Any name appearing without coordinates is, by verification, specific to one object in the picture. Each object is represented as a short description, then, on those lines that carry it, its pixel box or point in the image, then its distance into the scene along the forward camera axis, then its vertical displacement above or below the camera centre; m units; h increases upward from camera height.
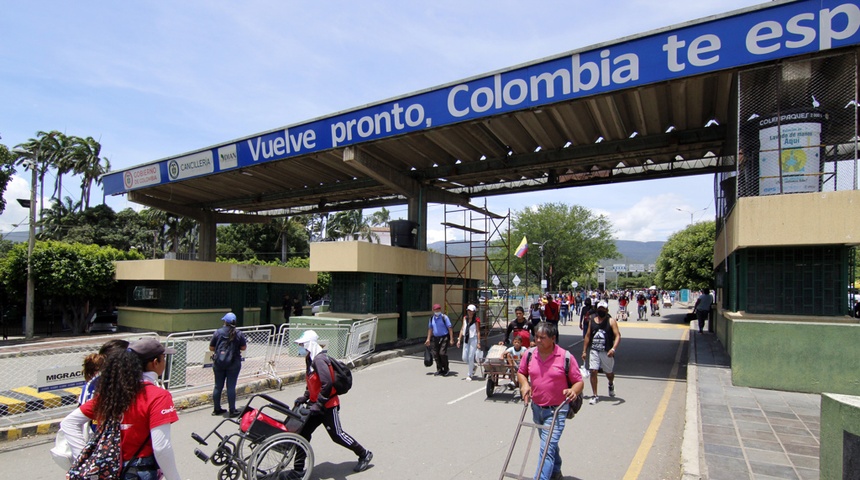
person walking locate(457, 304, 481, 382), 10.70 -1.59
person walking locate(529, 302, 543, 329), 13.55 -1.38
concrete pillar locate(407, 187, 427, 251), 17.84 +1.73
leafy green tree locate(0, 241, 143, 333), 21.88 -0.50
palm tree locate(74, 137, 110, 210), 52.66 +10.31
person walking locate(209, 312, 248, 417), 7.61 -1.40
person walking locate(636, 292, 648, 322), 30.29 -2.52
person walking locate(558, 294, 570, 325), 26.73 -2.43
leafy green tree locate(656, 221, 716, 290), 27.80 +0.28
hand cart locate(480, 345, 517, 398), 9.03 -1.89
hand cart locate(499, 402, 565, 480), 4.06 -1.38
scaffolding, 19.31 -0.38
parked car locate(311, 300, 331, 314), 30.79 -2.89
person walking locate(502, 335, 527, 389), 8.95 -1.64
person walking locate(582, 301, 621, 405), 8.34 -1.26
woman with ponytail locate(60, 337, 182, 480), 2.89 -0.90
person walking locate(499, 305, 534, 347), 9.55 -1.25
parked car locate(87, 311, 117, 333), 23.94 -2.96
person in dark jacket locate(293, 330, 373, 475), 5.15 -1.44
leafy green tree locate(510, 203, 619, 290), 55.81 +3.19
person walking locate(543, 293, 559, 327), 14.42 -1.34
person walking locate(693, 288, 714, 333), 17.69 -1.50
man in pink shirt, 4.58 -1.12
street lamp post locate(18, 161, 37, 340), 21.56 -1.05
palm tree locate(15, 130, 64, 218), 46.42 +11.05
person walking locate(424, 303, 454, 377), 11.28 -1.65
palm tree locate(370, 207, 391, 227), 75.25 +6.52
